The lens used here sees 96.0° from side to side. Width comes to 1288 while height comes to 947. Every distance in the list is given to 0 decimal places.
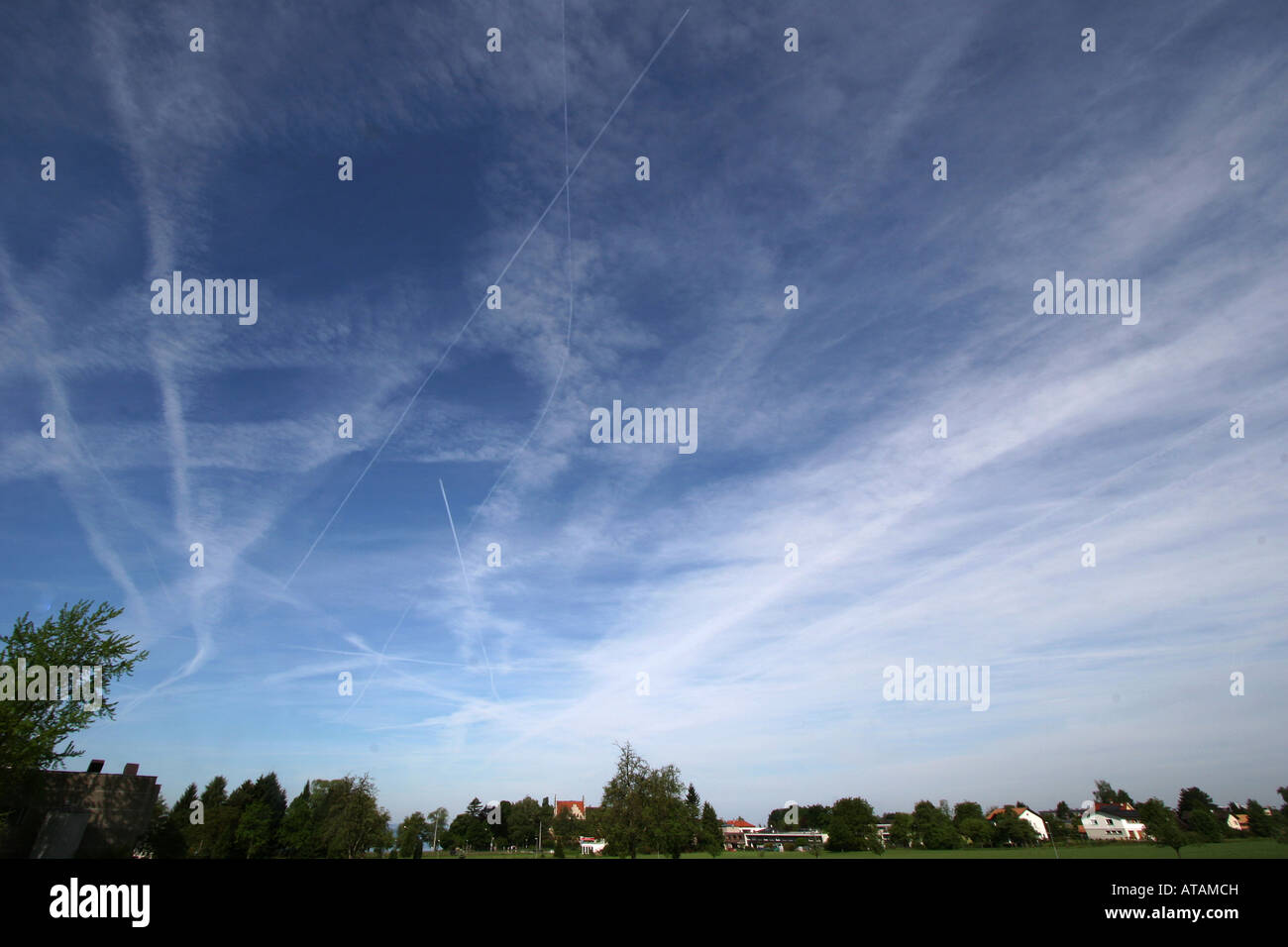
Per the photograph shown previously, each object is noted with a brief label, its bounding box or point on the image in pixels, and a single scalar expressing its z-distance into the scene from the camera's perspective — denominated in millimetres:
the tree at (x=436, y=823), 117175
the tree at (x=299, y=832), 105125
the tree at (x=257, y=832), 105062
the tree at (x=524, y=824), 156375
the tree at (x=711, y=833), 94125
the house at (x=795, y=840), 156750
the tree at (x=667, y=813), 76312
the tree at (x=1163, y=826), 86438
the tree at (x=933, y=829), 133500
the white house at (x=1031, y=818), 154438
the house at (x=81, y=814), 55500
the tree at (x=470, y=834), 150375
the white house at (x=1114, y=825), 142750
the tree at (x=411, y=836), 104244
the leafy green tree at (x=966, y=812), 146750
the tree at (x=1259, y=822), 109331
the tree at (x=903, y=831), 144125
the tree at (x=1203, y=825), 94438
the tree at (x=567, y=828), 108375
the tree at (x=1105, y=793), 178250
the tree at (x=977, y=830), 137875
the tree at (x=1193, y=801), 112519
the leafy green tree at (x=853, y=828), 115875
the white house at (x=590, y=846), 125081
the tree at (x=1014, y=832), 141625
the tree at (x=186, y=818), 102200
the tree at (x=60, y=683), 43353
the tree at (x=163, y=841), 89812
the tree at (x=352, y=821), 96000
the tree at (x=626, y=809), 75875
